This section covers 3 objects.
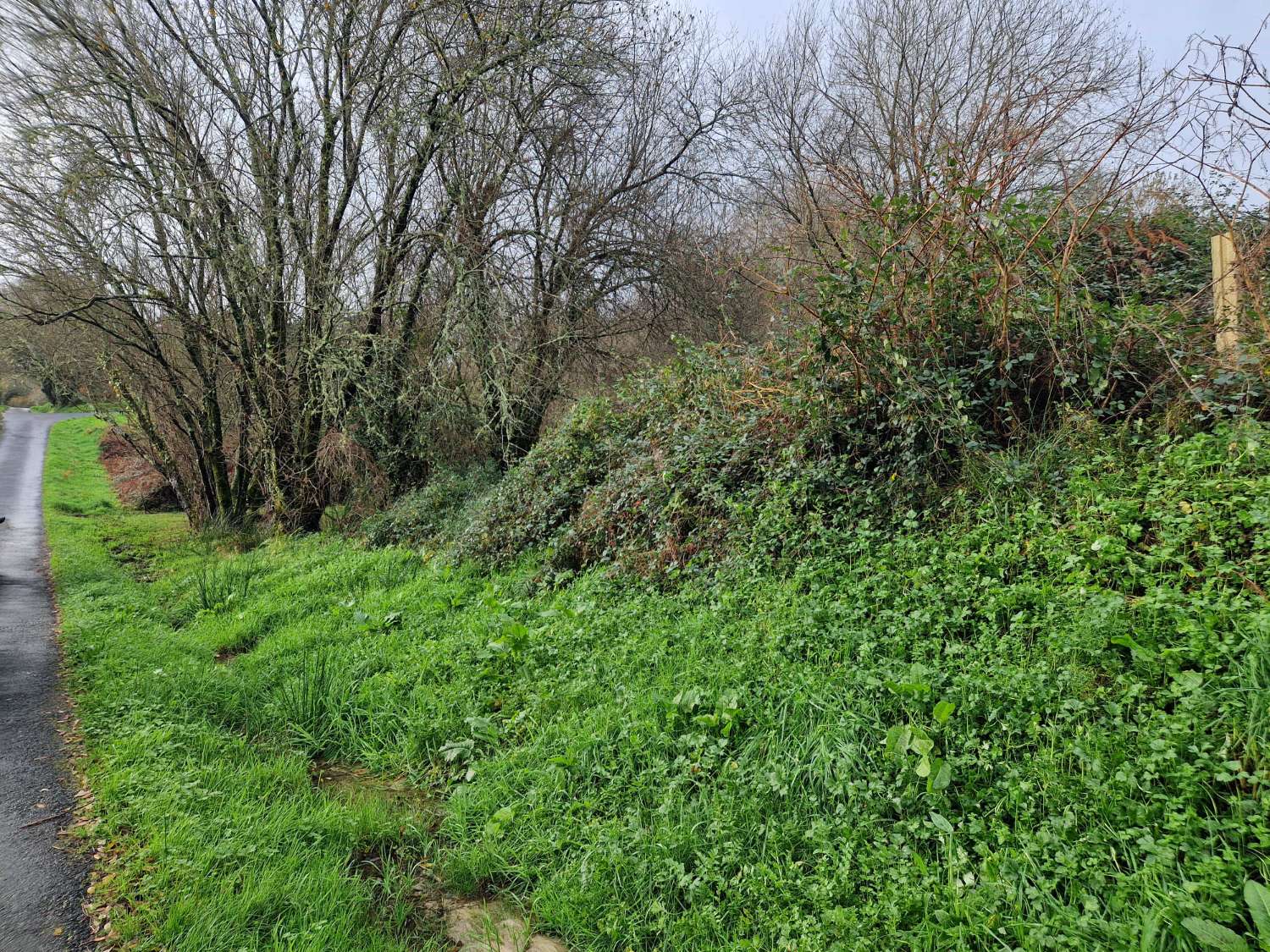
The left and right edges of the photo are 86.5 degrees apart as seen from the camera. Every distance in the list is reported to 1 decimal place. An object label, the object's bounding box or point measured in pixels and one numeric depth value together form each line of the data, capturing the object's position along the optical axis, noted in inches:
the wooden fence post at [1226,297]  167.2
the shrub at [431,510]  387.9
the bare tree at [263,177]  423.5
